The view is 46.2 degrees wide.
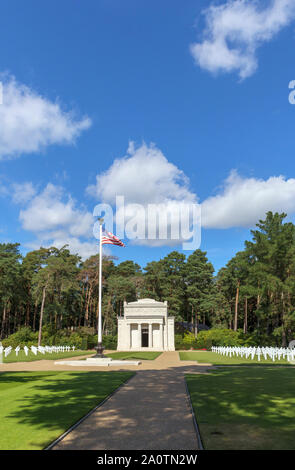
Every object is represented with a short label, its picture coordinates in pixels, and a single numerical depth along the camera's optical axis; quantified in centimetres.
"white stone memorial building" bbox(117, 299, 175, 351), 6038
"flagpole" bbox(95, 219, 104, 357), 2779
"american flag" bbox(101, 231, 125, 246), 2899
